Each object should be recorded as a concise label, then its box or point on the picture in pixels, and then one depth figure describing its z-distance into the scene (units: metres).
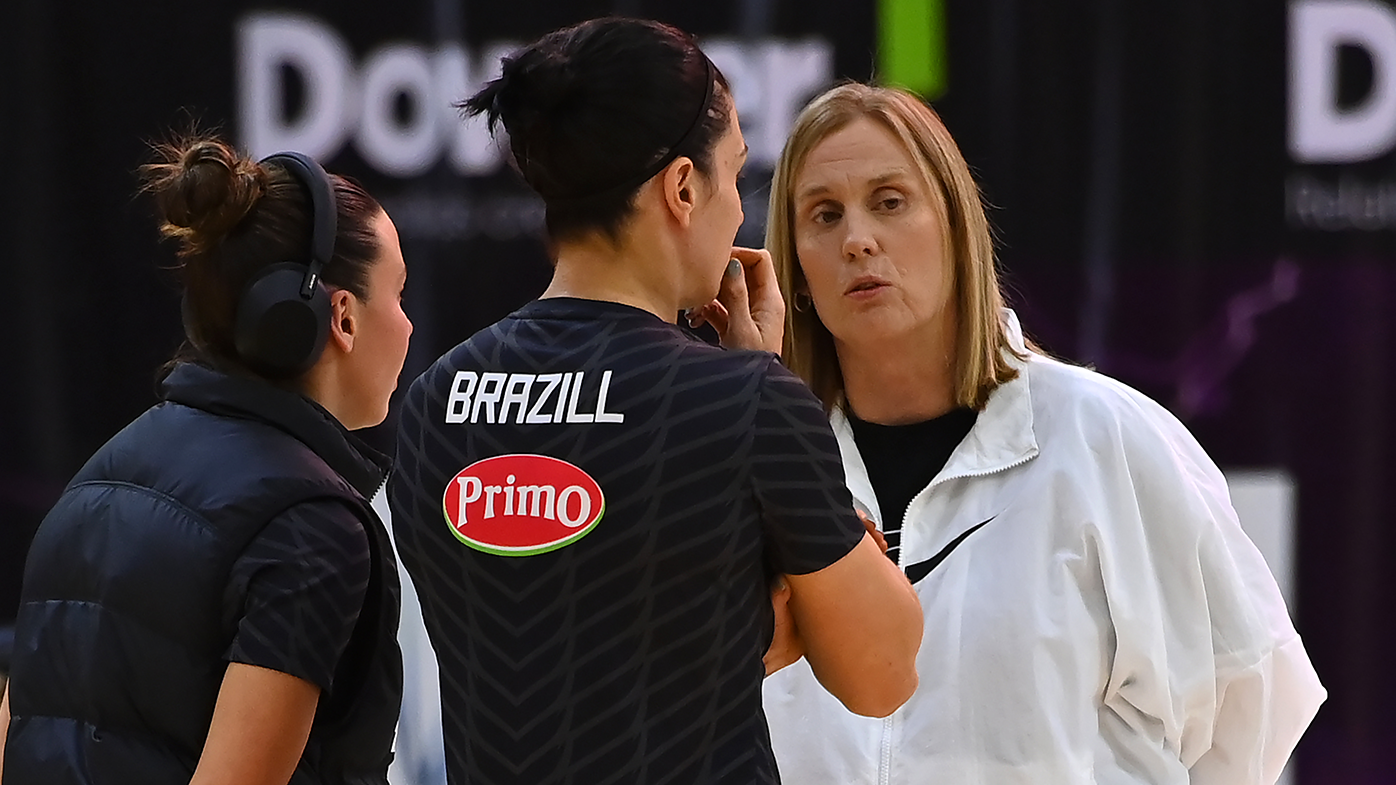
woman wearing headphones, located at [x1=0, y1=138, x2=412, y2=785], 6.46
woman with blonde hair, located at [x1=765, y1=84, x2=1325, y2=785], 6.71
